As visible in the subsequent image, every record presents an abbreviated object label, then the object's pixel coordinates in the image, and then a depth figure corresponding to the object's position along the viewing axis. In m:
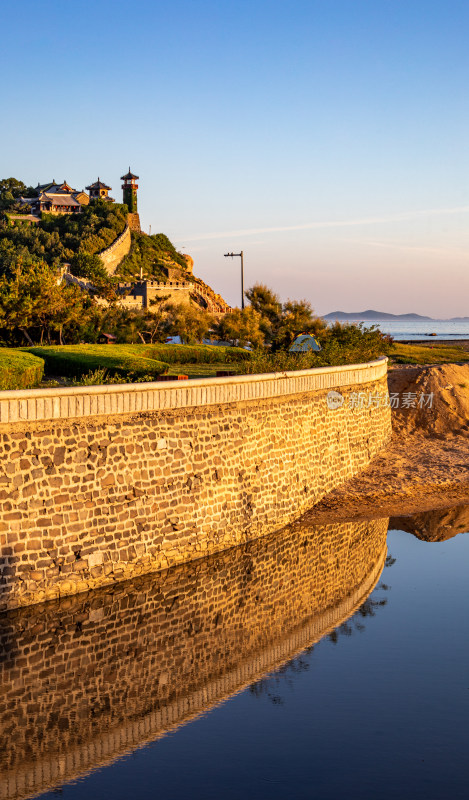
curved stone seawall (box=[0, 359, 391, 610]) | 13.61
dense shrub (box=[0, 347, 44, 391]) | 17.94
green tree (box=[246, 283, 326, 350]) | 37.41
